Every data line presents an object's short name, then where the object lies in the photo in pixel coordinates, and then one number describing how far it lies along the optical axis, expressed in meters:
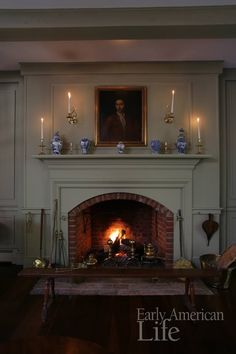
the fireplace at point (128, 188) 4.46
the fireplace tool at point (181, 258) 4.22
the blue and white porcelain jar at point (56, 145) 4.42
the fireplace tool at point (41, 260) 4.30
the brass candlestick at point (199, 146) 4.50
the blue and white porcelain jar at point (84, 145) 4.43
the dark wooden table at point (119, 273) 3.14
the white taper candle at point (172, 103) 4.52
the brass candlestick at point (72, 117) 4.43
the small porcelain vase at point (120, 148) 4.45
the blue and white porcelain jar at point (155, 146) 4.43
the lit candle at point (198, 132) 4.51
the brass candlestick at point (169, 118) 4.40
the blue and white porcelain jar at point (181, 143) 4.41
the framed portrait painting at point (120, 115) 4.55
